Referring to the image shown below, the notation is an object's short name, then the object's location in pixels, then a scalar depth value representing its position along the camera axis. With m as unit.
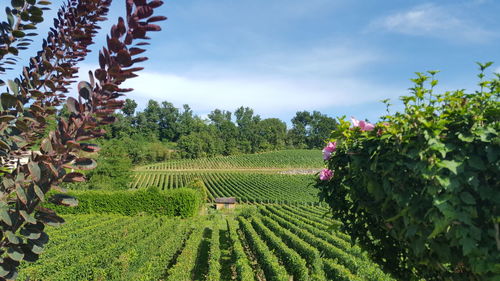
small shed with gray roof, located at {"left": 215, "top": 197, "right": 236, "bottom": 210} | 40.09
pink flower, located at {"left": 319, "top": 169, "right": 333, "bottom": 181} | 2.76
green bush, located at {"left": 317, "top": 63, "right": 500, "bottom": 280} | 1.58
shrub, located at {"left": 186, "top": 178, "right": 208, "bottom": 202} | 37.66
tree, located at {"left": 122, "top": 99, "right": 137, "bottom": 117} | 106.47
